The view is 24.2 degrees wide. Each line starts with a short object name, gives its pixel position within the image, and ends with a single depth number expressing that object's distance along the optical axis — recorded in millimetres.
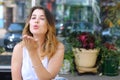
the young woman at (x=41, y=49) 2013
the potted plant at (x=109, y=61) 4402
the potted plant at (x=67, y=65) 4453
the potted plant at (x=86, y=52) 4316
